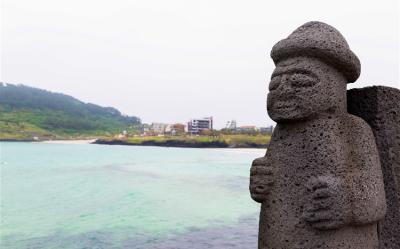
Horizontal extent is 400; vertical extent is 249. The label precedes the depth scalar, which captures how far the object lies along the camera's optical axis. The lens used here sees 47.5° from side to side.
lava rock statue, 3.21
